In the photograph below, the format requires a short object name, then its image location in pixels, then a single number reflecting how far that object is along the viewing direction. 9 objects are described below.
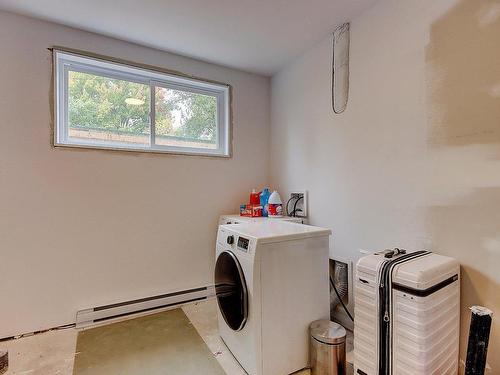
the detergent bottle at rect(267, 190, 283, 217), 2.43
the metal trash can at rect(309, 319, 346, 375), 1.39
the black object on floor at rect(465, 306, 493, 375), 0.93
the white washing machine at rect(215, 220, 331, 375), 1.38
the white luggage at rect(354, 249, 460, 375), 1.06
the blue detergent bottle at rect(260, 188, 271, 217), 2.57
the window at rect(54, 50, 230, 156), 2.05
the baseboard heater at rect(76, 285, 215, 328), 1.99
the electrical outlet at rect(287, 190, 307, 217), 2.36
